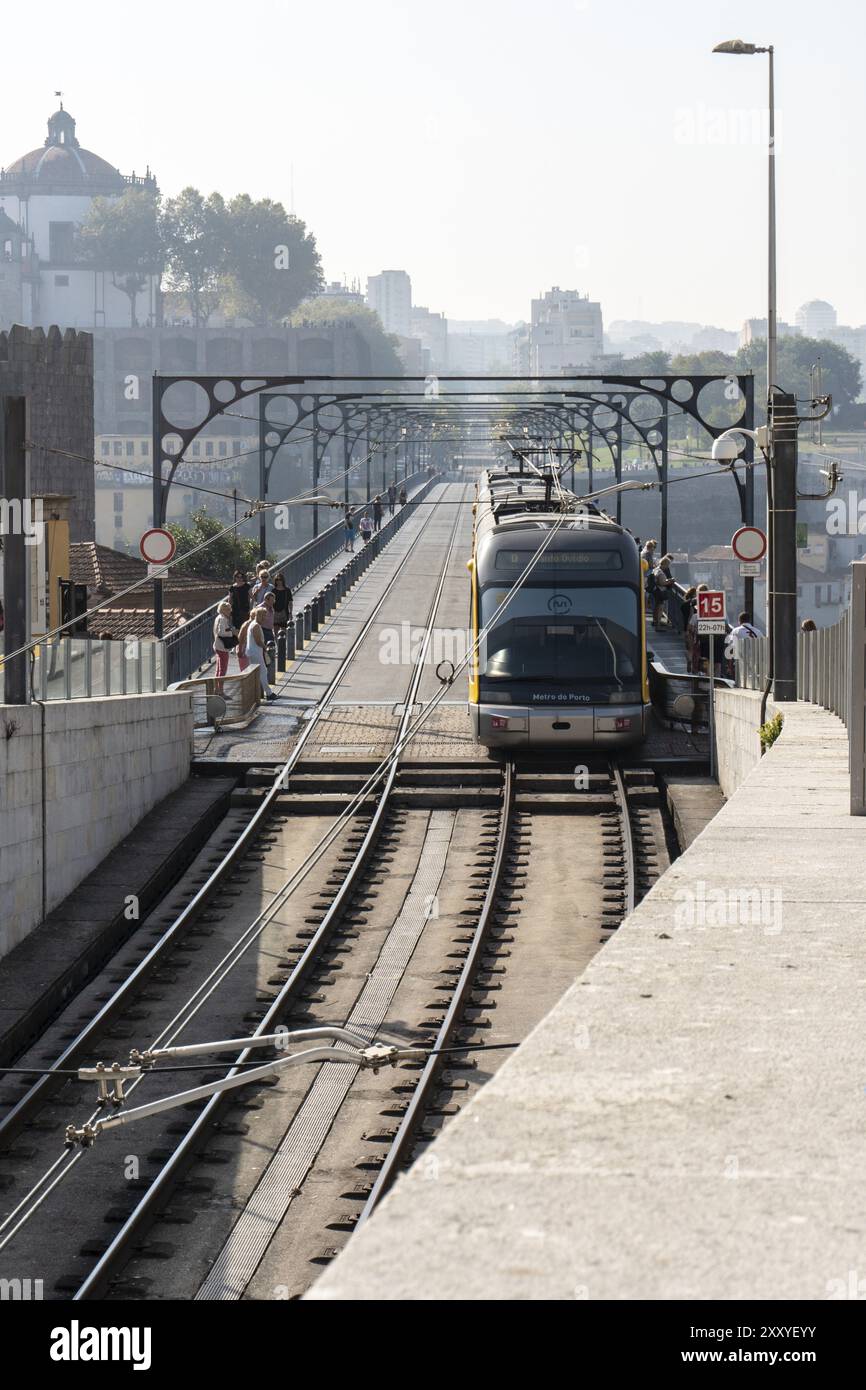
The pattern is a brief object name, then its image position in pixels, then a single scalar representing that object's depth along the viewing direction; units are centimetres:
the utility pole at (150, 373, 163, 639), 3181
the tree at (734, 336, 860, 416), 18675
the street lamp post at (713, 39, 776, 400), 2338
